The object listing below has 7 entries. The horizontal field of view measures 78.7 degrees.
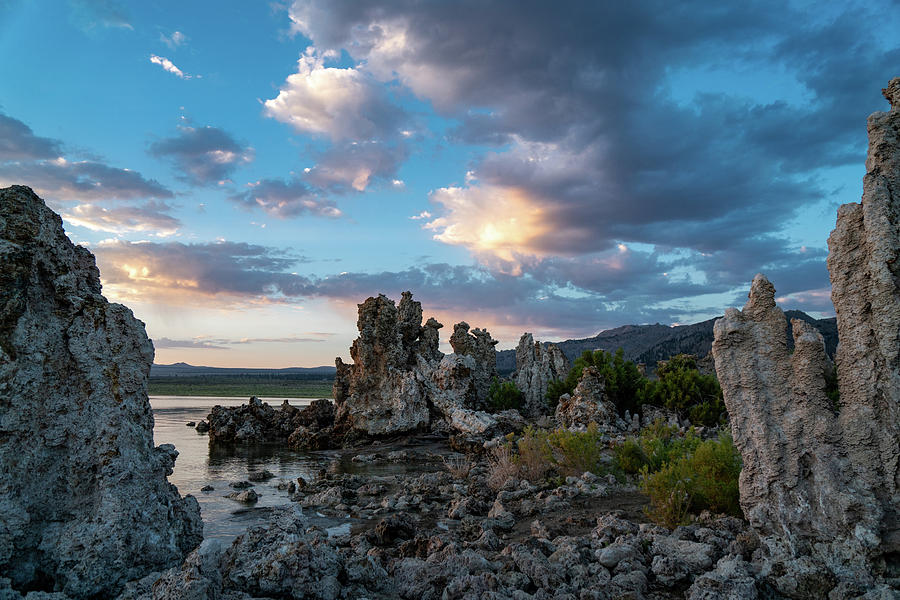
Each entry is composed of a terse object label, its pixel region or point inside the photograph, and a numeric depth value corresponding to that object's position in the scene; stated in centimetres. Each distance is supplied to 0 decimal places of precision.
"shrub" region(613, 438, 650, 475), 1264
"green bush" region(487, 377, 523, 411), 3002
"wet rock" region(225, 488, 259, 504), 1260
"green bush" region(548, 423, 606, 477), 1252
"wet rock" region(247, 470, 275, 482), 1612
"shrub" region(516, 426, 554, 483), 1302
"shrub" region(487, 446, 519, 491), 1295
